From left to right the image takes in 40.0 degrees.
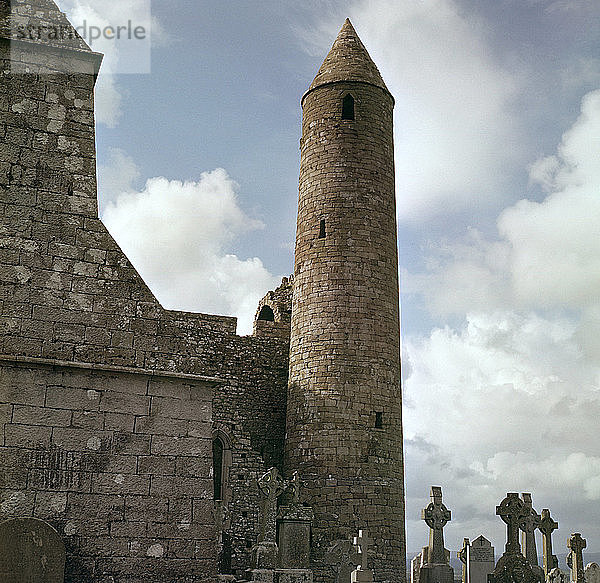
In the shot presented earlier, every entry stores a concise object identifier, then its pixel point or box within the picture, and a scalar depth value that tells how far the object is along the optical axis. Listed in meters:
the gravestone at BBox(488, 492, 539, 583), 15.83
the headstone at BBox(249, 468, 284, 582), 12.42
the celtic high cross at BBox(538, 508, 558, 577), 17.42
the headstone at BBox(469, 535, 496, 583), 15.32
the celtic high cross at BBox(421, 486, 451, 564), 16.56
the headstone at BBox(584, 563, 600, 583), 17.05
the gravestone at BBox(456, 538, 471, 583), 15.56
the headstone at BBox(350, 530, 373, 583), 12.70
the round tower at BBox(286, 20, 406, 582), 17.75
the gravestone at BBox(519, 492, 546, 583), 16.34
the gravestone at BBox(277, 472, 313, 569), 14.08
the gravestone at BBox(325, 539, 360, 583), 14.72
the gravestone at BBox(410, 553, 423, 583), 18.28
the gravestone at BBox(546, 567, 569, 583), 16.72
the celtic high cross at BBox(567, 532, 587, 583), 17.56
